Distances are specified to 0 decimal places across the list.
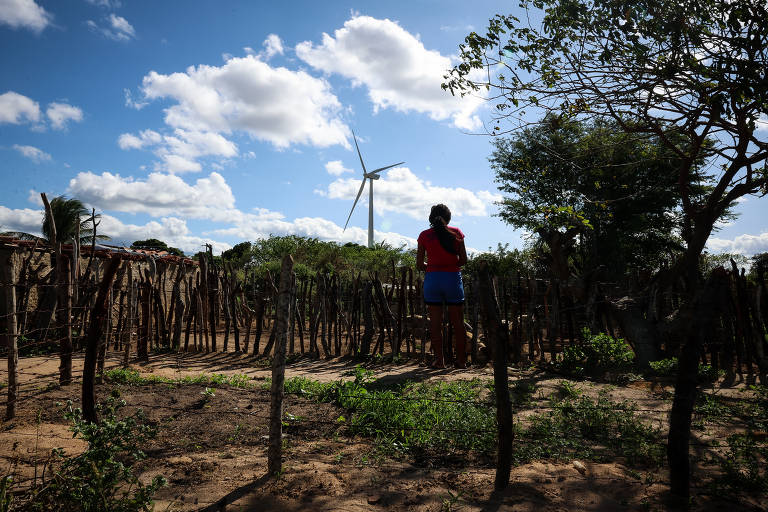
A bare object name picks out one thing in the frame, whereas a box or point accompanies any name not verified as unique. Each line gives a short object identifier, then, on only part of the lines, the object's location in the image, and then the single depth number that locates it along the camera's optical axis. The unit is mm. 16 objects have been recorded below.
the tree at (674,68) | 3949
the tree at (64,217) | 20583
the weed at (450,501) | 2475
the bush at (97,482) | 2291
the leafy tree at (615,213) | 14828
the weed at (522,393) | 4426
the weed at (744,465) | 2709
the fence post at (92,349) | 3338
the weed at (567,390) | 4613
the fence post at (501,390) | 2602
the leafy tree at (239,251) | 29741
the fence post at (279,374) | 2805
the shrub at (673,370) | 5395
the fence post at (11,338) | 3891
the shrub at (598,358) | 5801
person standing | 5715
